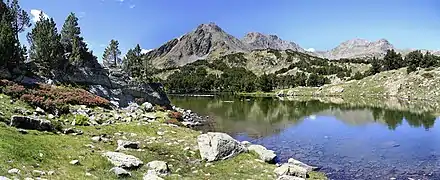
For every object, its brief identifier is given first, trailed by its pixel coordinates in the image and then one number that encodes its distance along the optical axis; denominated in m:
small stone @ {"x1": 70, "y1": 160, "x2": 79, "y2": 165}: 20.53
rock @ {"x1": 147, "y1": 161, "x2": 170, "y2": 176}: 22.33
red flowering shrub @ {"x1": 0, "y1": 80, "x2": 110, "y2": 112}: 39.46
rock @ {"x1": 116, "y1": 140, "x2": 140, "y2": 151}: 27.65
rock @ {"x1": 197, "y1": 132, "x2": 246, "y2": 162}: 27.55
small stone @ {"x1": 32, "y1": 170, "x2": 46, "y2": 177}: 17.36
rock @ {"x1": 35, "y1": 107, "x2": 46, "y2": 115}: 36.66
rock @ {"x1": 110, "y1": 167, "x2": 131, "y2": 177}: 20.24
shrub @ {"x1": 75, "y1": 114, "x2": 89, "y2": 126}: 35.55
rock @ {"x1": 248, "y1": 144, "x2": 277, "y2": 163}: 29.57
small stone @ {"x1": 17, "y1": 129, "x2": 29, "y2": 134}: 24.98
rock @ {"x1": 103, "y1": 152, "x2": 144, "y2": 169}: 22.20
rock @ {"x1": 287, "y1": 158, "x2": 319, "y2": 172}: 29.77
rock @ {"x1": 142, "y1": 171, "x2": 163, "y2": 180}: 20.02
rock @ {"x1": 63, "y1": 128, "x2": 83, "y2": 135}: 29.41
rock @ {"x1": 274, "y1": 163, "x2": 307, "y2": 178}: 24.81
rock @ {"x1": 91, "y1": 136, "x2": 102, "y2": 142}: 28.32
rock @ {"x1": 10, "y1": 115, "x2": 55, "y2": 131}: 26.36
